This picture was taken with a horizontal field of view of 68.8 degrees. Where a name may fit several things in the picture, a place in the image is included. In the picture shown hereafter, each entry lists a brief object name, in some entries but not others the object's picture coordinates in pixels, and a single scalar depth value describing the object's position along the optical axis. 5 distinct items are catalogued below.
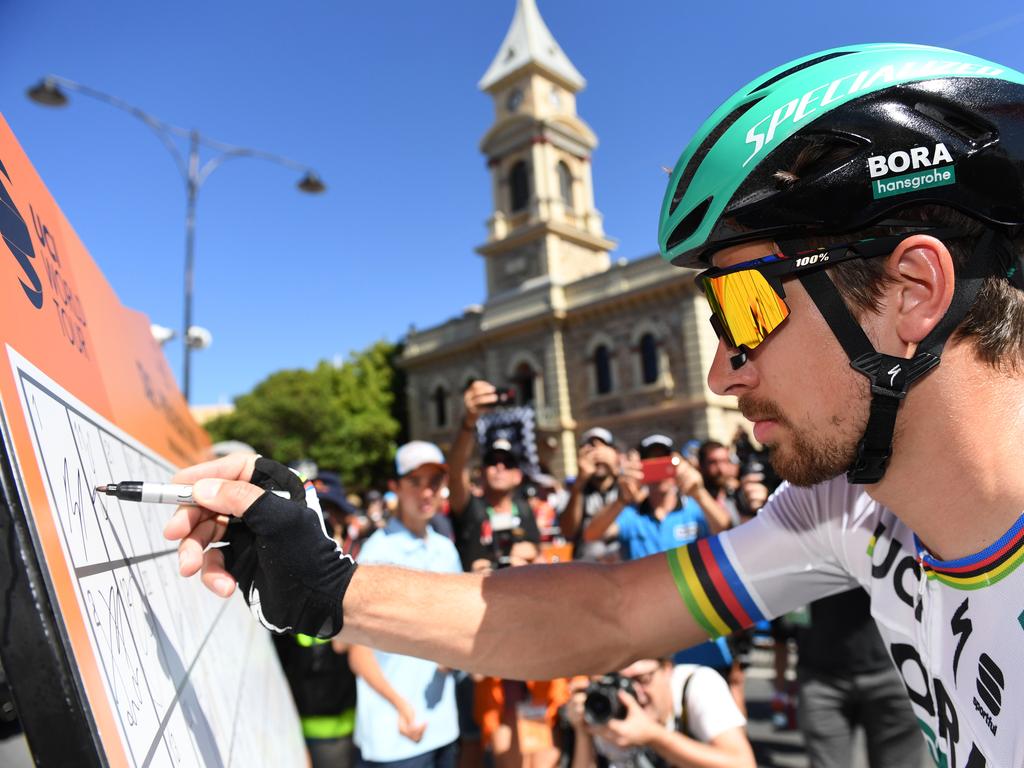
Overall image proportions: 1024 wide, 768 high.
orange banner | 0.76
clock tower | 33.34
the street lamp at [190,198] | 12.08
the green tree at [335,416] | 36.19
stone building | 26.59
